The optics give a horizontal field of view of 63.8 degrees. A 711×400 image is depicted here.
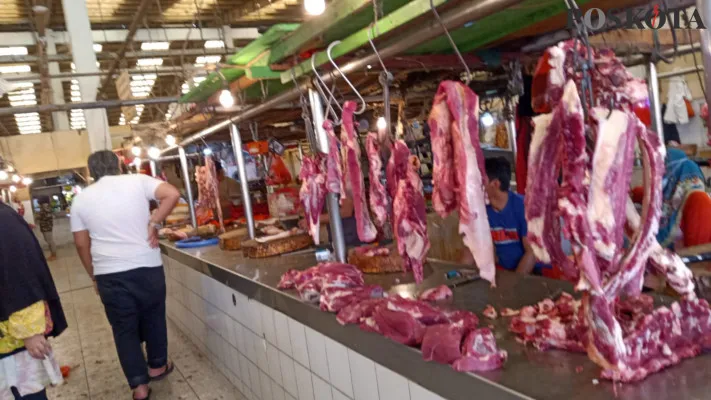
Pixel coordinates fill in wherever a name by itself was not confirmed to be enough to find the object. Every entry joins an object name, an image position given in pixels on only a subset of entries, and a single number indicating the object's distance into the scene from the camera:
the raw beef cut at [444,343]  1.91
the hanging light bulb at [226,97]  3.71
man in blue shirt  3.78
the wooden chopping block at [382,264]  3.45
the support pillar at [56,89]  12.31
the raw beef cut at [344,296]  2.72
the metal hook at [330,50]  2.78
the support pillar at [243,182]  5.01
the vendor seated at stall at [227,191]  8.28
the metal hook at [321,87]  2.99
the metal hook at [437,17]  2.08
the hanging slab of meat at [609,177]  1.63
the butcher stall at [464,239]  1.65
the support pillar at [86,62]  10.02
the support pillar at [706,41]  1.51
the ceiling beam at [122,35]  11.77
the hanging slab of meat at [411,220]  2.70
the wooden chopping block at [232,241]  5.32
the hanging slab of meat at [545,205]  1.80
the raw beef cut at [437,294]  2.73
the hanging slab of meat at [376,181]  3.01
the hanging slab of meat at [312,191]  3.50
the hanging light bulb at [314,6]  2.42
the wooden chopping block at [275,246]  4.58
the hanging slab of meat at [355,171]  3.07
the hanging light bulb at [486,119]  5.17
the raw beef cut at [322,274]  3.10
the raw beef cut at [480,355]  1.82
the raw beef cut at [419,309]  2.26
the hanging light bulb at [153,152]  8.23
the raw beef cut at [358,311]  2.53
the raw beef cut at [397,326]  2.14
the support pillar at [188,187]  7.28
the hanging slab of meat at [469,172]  2.21
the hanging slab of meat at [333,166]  3.26
